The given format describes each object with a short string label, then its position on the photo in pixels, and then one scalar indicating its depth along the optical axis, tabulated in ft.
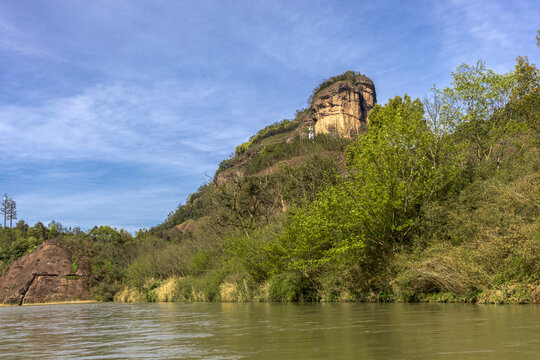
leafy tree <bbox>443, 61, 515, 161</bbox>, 105.29
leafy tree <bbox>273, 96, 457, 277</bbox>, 76.43
